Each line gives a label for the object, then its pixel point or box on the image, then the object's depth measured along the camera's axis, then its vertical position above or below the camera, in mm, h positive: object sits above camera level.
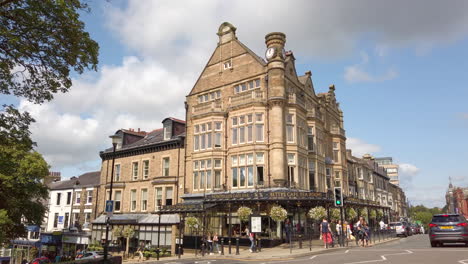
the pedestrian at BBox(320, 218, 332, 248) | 22408 -1074
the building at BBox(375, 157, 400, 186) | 140875 +17758
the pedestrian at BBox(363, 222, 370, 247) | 23856 -1220
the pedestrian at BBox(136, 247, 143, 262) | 26578 -3125
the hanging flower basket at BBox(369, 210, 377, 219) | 35250 +11
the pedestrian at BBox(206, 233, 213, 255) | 25723 -2266
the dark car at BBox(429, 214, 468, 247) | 17980 -731
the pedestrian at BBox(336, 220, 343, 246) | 26844 -1206
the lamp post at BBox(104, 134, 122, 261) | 19828 +4142
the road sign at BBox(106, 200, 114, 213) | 18516 +380
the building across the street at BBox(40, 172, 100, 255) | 41531 -84
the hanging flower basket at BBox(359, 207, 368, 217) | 33294 +102
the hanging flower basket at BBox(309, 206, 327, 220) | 23781 +64
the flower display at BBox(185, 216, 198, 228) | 26234 -577
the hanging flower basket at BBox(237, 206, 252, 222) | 24750 +53
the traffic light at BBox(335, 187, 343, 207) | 21484 +989
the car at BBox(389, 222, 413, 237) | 37531 -1548
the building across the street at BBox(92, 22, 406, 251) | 28594 +5107
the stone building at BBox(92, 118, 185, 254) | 32156 +3362
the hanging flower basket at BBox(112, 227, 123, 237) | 32375 -1673
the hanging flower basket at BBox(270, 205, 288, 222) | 23328 -9
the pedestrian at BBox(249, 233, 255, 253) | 22827 -1747
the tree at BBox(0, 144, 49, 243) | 24406 +1593
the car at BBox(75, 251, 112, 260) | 29531 -3385
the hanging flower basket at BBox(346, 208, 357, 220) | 29672 +86
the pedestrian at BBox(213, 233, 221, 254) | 25294 -2121
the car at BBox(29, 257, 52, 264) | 28169 -3828
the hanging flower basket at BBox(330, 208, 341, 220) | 26358 +1
